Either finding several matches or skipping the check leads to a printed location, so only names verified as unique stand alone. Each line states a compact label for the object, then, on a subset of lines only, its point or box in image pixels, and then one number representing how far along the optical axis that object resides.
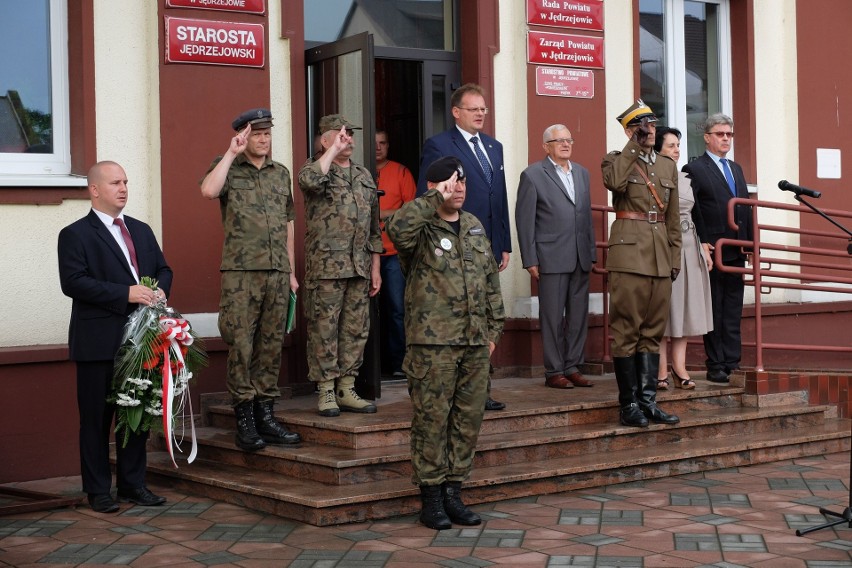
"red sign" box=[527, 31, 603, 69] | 9.82
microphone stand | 6.02
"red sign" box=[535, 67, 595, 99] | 9.84
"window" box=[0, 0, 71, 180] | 7.94
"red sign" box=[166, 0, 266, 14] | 8.19
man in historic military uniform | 7.75
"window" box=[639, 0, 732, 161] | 11.16
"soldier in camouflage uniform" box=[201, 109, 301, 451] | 7.10
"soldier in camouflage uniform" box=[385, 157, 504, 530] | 6.15
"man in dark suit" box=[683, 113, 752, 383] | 9.20
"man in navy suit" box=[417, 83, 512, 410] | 8.06
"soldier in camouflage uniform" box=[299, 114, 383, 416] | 7.40
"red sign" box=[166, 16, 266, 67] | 8.16
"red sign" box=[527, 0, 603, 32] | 9.83
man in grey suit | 8.83
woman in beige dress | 8.67
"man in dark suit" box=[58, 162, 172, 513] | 6.71
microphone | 6.39
